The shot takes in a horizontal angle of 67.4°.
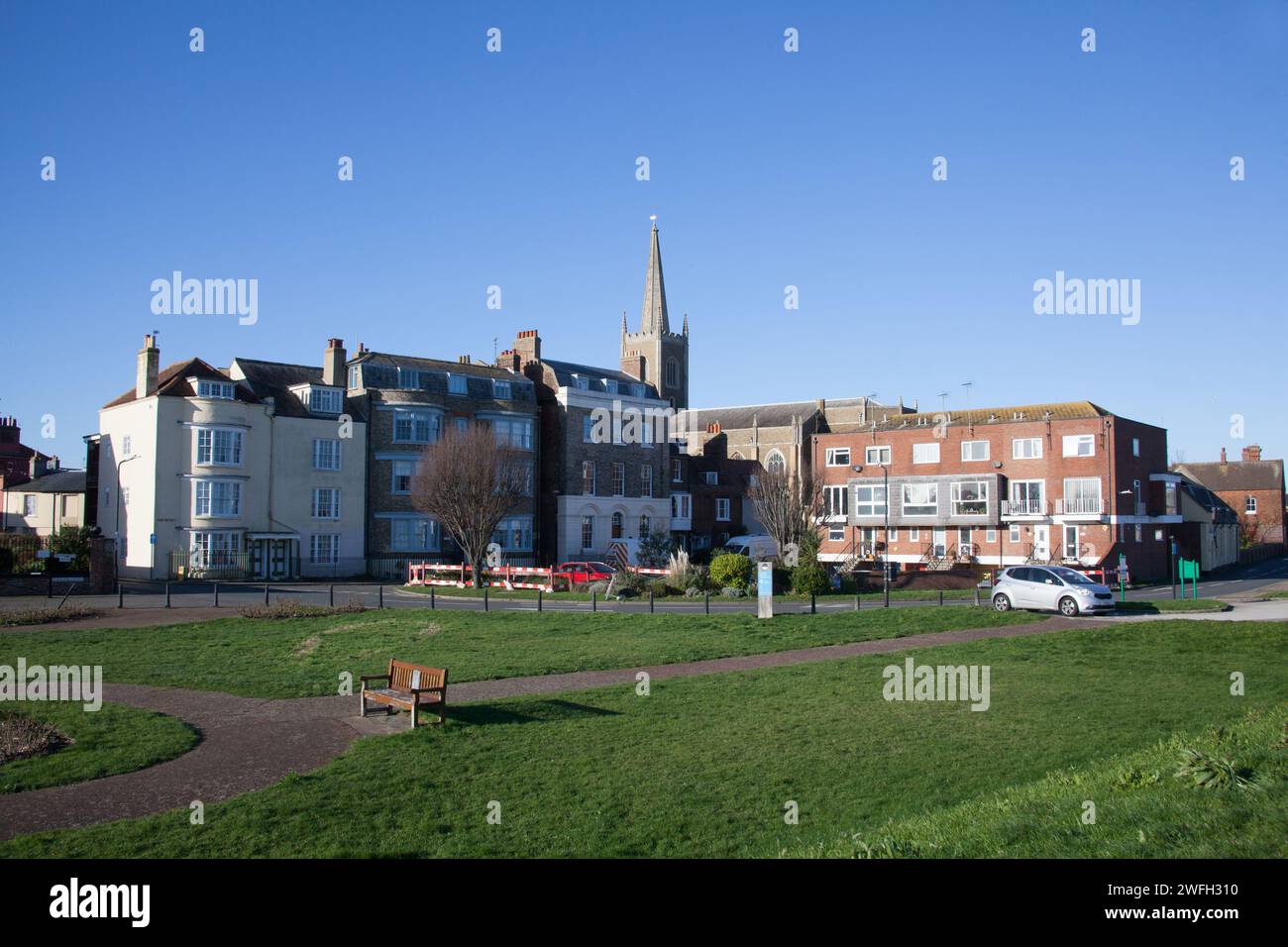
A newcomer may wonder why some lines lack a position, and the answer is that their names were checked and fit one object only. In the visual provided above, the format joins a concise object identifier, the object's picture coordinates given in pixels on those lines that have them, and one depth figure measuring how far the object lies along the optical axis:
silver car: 27.25
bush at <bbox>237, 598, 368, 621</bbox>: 27.20
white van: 55.50
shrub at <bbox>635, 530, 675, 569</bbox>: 43.31
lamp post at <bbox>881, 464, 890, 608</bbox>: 53.58
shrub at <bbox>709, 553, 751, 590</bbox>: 35.28
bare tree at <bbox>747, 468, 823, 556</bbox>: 44.34
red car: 39.38
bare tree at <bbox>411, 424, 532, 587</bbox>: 40.78
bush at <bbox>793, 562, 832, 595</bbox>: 33.94
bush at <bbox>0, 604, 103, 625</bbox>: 25.81
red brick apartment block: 47.97
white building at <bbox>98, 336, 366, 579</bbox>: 43.75
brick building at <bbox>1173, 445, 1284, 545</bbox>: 82.38
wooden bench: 13.48
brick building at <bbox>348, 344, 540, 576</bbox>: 49.94
